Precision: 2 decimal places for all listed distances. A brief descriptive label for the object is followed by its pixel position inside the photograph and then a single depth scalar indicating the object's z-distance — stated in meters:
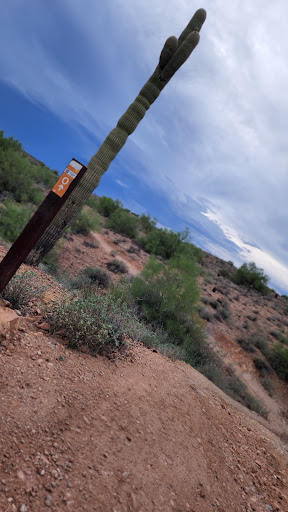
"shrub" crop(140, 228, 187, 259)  22.62
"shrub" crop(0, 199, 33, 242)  10.11
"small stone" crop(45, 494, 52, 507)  1.85
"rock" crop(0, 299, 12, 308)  3.60
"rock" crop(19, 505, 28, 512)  1.75
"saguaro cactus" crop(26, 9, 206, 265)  7.34
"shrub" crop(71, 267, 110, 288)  10.67
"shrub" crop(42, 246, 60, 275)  9.95
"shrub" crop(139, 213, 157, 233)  29.75
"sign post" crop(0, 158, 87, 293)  3.39
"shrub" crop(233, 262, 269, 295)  29.84
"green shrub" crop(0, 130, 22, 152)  17.34
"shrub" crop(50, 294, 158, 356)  3.81
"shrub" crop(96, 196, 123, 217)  26.73
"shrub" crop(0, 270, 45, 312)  3.96
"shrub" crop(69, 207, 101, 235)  17.08
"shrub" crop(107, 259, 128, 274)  14.16
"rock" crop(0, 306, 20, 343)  3.08
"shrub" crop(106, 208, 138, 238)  23.98
